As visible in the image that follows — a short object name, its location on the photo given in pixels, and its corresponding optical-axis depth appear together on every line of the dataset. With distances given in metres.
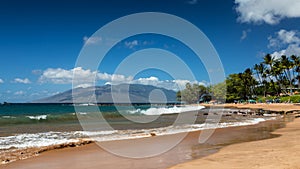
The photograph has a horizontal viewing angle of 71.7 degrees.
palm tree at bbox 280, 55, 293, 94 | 61.29
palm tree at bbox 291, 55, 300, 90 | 59.77
